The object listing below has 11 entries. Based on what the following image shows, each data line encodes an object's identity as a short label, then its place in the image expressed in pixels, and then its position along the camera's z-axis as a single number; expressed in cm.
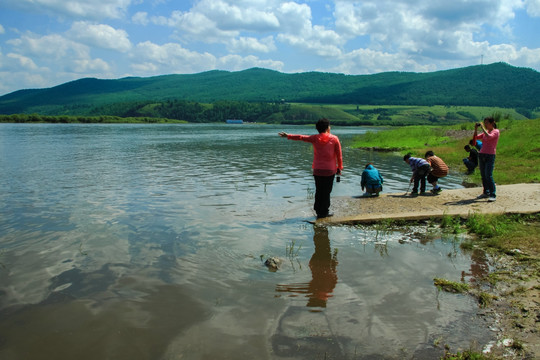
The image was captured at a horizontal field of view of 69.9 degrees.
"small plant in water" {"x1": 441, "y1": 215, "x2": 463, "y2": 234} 980
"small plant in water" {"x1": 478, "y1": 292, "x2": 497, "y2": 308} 579
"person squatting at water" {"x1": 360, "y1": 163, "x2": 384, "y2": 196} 1391
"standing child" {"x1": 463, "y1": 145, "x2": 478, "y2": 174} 2167
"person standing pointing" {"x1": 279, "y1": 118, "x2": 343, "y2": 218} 1024
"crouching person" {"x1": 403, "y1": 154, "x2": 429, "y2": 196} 1372
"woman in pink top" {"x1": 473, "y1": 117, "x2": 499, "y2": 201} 1190
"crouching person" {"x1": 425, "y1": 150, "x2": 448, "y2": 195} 1385
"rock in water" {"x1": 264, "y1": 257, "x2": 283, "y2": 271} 747
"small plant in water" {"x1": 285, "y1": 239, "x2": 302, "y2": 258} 827
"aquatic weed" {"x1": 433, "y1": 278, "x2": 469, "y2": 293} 634
